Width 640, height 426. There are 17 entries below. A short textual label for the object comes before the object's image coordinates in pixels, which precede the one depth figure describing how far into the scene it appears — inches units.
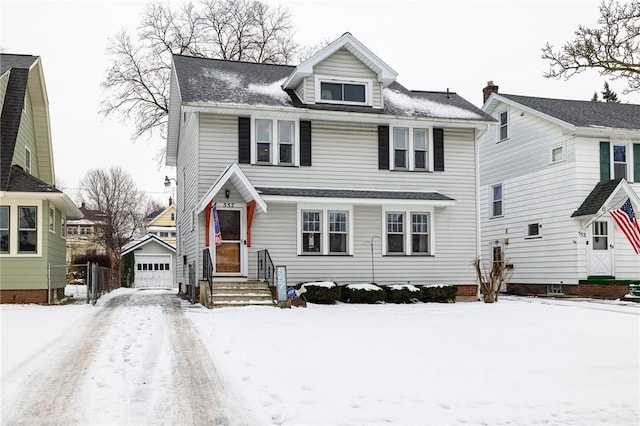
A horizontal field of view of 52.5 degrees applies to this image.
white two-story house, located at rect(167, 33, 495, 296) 737.6
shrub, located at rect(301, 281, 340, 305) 712.4
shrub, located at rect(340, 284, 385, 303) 732.7
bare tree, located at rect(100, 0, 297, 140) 1333.7
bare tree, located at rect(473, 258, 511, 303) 775.7
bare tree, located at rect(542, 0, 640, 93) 656.4
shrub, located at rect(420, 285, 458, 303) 767.7
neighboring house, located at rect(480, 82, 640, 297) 869.8
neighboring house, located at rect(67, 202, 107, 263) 2071.6
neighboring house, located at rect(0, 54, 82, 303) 700.0
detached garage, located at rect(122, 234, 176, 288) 1581.0
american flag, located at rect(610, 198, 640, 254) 823.1
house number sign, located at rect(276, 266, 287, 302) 667.4
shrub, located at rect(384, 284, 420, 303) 751.1
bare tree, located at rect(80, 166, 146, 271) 1939.0
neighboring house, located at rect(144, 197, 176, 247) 2549.2
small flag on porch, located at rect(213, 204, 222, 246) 711.1
